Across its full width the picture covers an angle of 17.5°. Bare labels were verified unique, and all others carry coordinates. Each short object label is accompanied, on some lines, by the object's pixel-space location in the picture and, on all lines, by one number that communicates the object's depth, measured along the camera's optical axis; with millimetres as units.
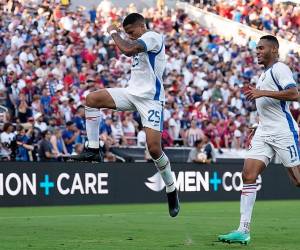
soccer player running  12750
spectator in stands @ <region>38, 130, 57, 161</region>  24375
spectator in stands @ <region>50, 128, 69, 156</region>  24719
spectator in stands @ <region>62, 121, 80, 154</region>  25391
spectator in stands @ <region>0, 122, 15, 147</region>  23955
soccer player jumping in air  13734
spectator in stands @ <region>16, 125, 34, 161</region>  24266
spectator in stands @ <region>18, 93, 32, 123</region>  25500
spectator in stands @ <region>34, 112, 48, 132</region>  24947
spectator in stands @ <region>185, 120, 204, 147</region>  28344
